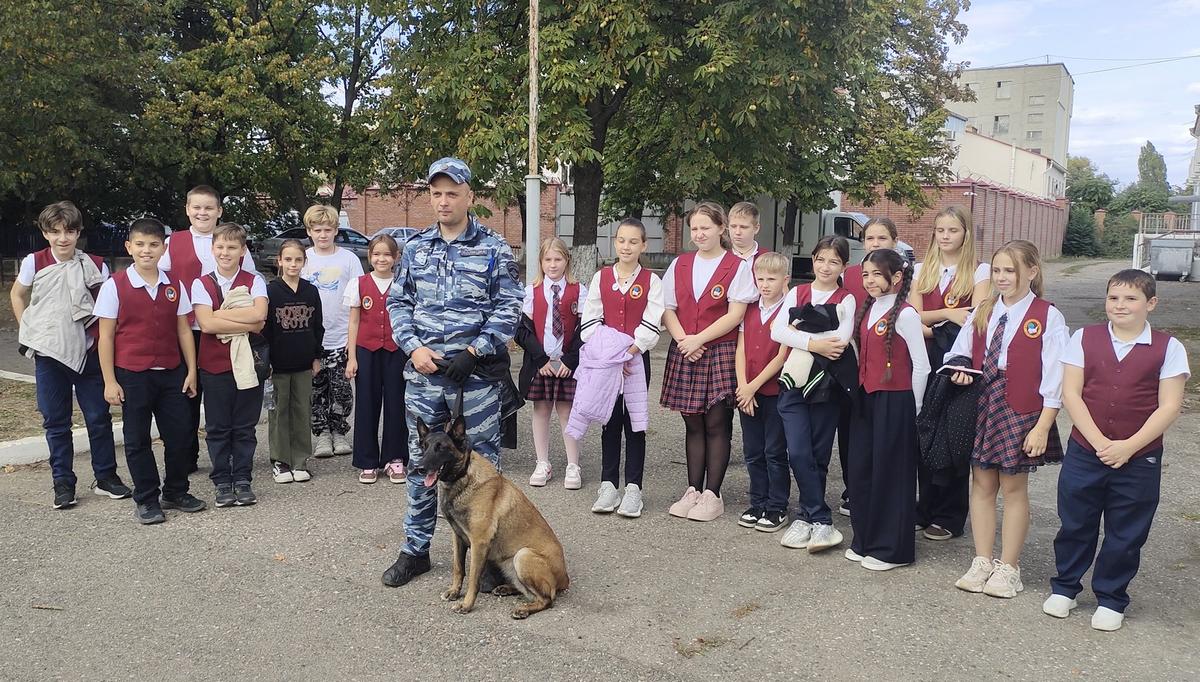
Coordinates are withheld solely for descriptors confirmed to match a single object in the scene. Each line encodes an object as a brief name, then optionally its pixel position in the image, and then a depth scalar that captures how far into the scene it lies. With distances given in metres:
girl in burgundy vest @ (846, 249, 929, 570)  4.64
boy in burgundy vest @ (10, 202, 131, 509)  5.46
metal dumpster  26.98
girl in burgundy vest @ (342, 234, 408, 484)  6.36
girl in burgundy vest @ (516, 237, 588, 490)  6.27
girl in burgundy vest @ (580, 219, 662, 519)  5.48
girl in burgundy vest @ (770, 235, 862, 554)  4.96
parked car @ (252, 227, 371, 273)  24.38
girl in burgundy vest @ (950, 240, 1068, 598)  4.25
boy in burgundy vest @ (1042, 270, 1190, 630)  3.89
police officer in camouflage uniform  4.35
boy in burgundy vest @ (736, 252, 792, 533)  5.27
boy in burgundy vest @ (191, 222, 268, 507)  5.68
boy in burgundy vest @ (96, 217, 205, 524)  5.31
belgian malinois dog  4.07
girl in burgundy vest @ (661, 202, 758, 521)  5.34
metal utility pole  11.90
